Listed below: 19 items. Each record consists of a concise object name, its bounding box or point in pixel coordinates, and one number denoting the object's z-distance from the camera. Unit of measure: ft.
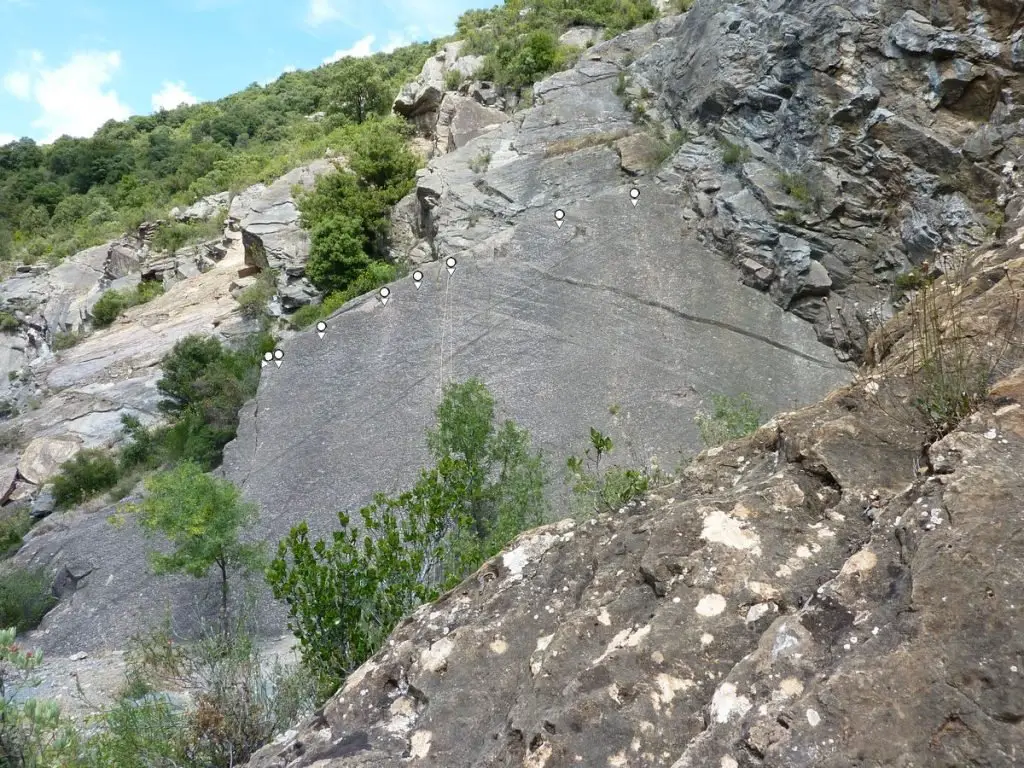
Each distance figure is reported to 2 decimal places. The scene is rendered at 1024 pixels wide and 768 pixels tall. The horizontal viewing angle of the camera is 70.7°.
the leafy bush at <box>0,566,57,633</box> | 42.14
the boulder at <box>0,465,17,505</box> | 60.23
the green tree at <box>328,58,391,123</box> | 105.91
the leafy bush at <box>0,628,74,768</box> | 14.87
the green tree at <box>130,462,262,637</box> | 35.78
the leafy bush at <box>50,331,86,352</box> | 83.25
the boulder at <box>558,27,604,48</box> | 79.51
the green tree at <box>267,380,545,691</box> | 22.22
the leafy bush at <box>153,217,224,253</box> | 97.19
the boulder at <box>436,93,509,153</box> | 72.95
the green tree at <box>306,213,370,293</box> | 60.44
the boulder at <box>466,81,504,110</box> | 77.97
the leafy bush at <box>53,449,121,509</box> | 55.69
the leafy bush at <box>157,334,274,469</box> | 51.44
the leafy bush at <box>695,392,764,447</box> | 30.46
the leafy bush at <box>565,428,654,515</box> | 12.77
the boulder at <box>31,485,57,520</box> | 55.77
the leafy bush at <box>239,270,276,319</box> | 64.23
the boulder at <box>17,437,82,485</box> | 61.46
